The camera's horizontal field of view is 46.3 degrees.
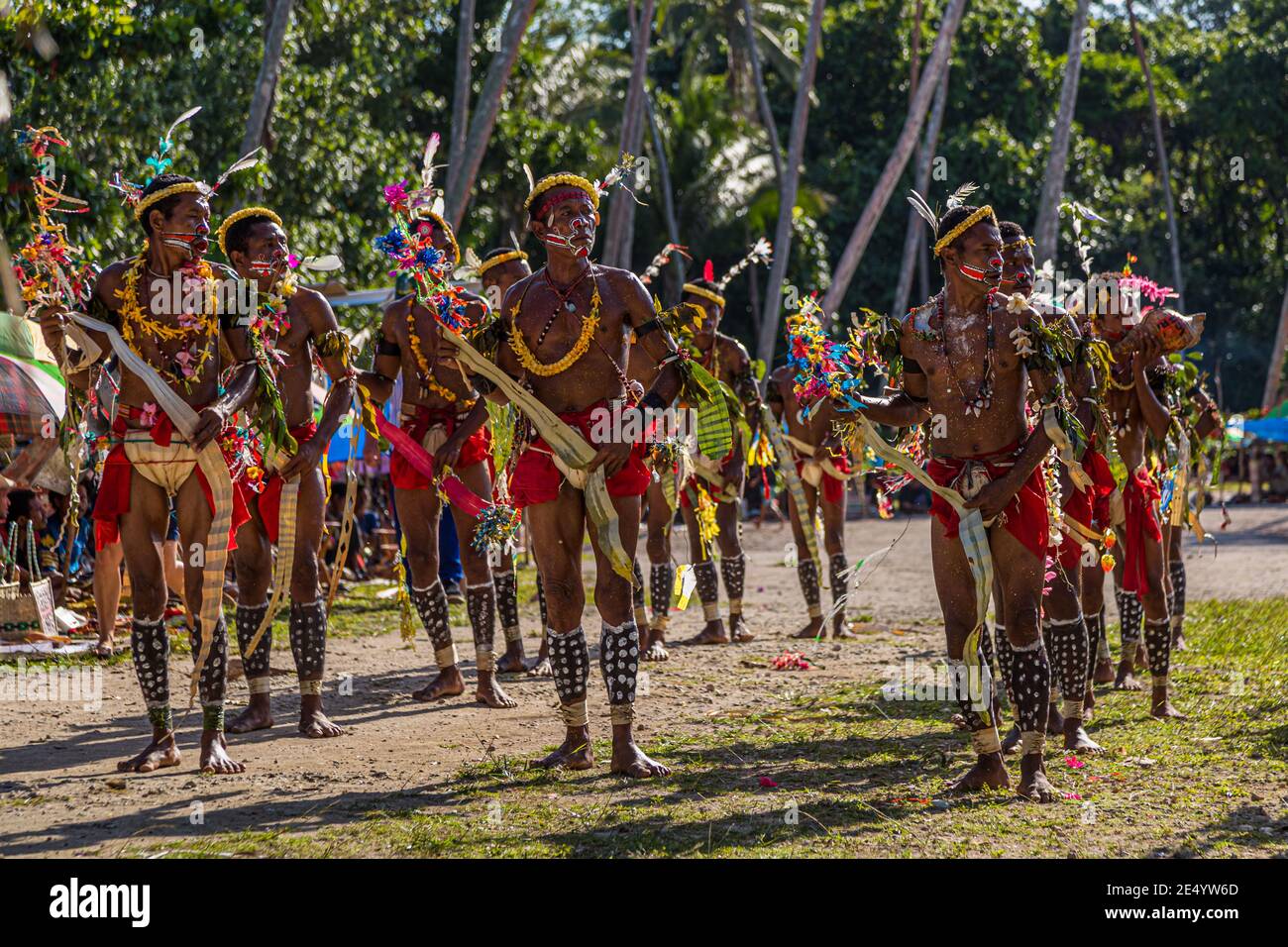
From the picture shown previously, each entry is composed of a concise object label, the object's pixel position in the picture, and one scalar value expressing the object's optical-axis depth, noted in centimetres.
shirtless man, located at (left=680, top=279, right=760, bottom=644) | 1074
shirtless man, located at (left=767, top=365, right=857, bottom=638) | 1134
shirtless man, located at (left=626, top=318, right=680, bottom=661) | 1053
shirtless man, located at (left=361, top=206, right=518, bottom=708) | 834
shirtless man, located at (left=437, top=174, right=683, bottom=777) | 667
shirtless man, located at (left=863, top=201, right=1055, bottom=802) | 612
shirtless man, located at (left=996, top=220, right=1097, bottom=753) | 698
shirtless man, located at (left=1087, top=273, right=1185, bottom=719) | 801
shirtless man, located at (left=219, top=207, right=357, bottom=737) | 729
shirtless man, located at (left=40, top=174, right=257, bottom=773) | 661
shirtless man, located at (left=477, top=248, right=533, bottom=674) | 941
